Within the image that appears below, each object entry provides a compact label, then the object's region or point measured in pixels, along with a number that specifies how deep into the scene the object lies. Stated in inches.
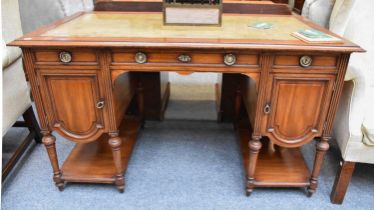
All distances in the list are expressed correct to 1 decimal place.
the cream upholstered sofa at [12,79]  51.2
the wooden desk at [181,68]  39.7
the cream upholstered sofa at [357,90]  43.9
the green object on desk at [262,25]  48.1
